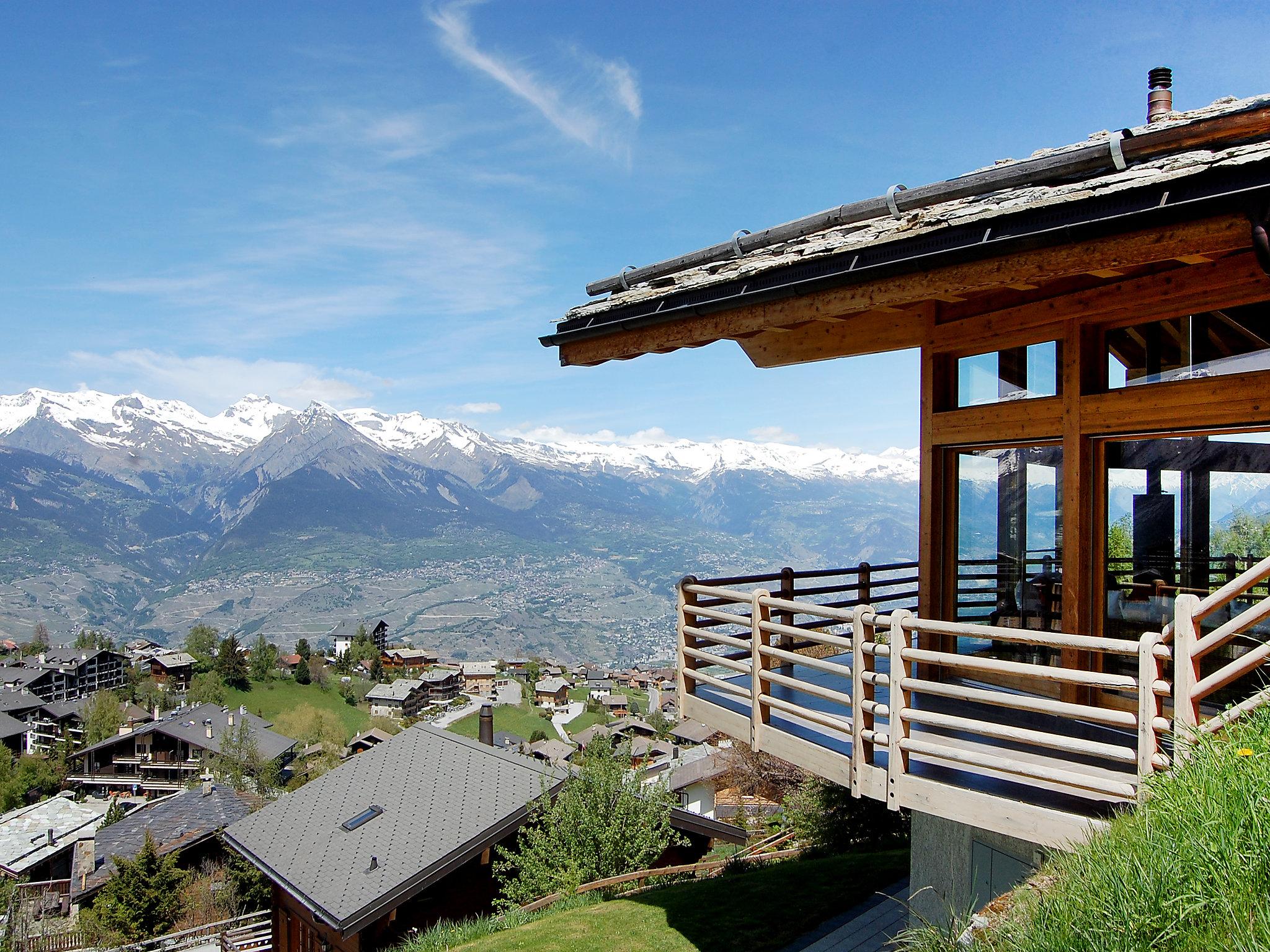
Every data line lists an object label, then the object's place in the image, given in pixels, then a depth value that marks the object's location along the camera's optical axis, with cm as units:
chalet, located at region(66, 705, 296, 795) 6594
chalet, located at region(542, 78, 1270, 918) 454
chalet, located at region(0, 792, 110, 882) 4250
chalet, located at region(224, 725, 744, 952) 1542
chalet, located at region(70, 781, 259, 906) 3959
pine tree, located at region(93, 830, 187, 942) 2916
